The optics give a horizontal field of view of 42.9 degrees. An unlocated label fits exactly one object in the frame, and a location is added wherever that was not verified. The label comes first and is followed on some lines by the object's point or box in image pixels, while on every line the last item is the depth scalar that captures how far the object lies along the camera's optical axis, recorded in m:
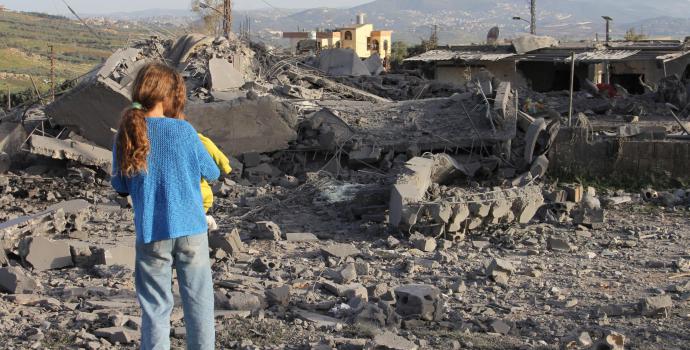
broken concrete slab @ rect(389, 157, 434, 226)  9.09
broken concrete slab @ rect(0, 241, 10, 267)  7.71
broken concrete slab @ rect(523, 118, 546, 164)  12.37
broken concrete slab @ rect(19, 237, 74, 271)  7.64
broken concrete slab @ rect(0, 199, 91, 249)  8.09
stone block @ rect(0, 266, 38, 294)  6.59
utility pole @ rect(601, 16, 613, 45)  32.63
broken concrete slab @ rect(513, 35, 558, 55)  28.53
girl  4.08
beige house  70.92
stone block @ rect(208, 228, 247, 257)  8.13
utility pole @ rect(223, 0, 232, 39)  32.75
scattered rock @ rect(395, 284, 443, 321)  5.94
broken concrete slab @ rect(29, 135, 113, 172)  12.46
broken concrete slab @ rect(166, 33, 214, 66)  17.64
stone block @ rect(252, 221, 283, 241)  9.13
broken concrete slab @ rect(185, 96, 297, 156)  13.25
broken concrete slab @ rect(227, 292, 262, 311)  6.06
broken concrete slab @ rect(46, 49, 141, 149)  13.11
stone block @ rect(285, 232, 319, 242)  9.17
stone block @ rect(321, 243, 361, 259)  8.23
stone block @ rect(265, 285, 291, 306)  6.22
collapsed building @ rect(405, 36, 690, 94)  26.23
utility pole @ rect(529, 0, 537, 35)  43.19
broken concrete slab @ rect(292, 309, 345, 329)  5.80
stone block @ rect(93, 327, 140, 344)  5.36
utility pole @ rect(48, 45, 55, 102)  15.22
